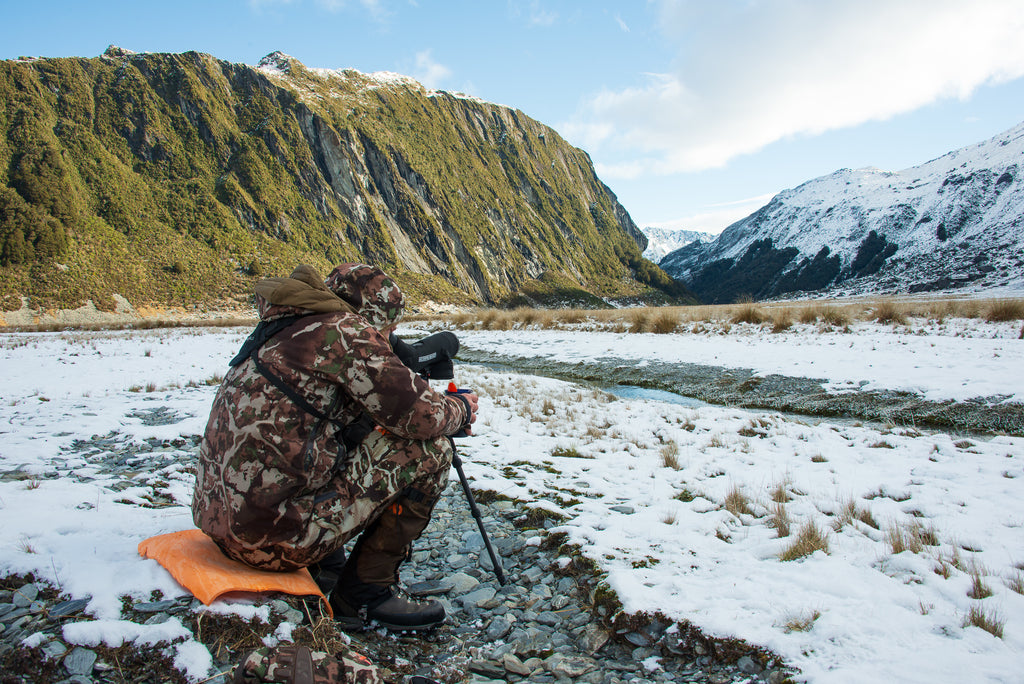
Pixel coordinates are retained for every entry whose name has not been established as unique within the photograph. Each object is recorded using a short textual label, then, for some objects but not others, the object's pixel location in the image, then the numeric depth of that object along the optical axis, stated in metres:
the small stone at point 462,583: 3.56
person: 2.48
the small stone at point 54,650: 2.03
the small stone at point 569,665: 2.69
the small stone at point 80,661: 1.99
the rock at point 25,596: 2.32
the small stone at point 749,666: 2.53
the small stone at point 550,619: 3.18
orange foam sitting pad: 2.46
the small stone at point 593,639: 2.91
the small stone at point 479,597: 3.39
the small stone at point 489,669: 2.69
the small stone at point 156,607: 2.38
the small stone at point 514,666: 2.68
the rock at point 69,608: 2.27
